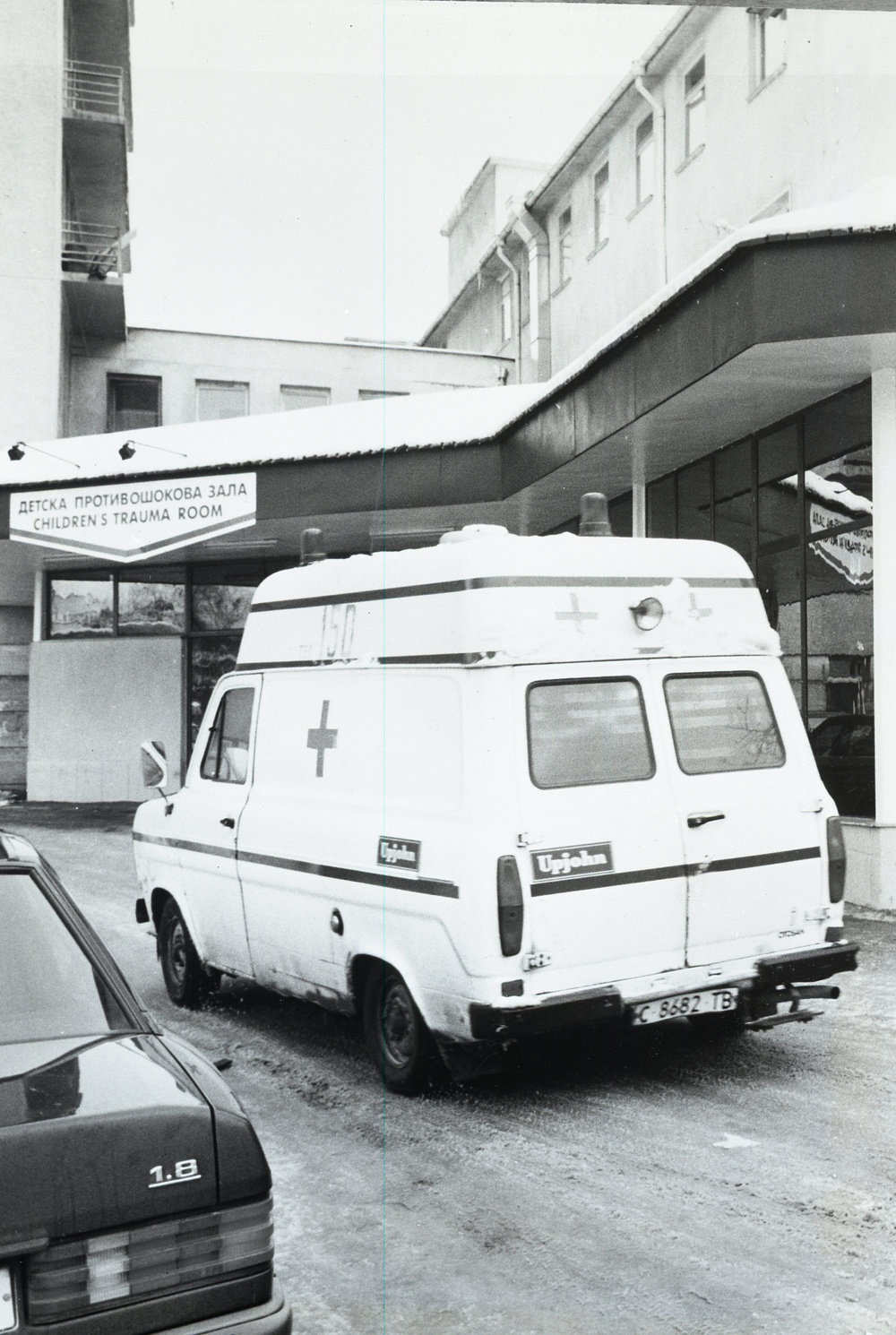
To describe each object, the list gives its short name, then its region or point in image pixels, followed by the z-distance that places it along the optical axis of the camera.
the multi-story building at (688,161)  16.38
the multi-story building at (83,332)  24.69
